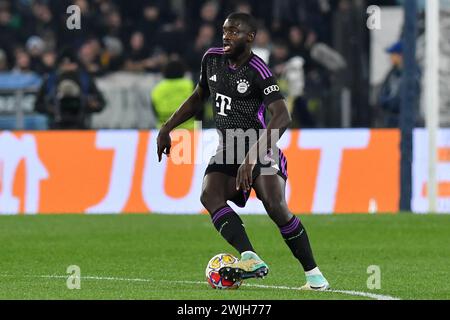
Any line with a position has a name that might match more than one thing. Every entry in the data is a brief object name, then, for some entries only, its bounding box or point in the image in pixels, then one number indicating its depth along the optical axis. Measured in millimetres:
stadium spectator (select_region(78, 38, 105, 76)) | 22203
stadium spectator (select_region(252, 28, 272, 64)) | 21903
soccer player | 9984
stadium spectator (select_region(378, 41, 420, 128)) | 20234
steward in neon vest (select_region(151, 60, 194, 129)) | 19547
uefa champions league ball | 10102
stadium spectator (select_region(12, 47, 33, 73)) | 22562
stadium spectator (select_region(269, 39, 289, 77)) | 22156
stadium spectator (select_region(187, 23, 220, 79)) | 22797
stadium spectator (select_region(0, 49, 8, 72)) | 22656
